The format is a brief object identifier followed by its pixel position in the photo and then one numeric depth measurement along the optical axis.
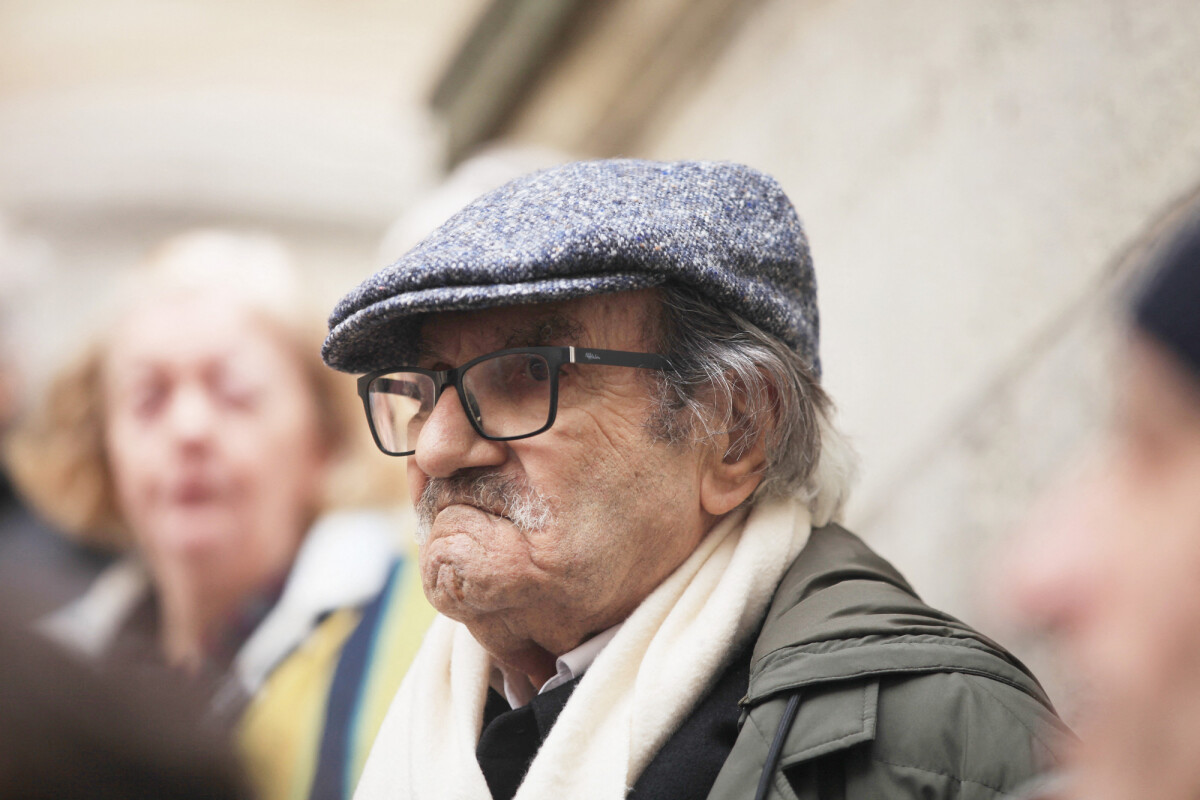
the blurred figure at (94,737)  1.15
